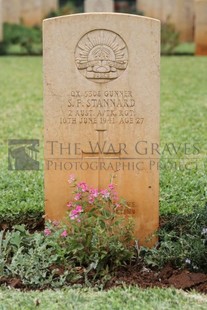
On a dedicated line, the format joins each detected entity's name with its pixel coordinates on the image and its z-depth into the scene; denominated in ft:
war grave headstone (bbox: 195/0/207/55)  64.26
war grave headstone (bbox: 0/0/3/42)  69.17
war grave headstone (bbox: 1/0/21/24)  77.46
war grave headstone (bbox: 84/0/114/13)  63.00
